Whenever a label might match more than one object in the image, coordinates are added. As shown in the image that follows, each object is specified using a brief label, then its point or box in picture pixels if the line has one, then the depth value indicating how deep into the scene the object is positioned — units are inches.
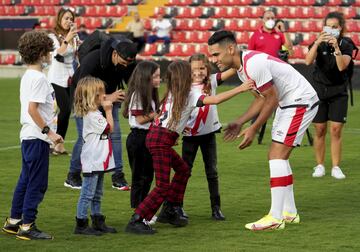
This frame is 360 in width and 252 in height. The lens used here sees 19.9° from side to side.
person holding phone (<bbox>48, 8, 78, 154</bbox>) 553.9
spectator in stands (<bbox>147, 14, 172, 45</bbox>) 1364.4
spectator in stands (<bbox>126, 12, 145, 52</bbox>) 1339.8
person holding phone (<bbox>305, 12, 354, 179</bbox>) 500.1
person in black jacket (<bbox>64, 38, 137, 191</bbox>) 395.5
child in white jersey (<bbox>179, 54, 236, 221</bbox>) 379.2
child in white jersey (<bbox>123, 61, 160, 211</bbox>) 368.5
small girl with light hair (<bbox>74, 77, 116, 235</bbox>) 354.6
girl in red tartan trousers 357.7
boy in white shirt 342.0
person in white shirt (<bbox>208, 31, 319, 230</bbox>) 357.4
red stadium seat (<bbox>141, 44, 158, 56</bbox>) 1354.6
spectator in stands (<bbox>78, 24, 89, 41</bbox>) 1266.0
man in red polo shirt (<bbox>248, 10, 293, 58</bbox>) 766.5
